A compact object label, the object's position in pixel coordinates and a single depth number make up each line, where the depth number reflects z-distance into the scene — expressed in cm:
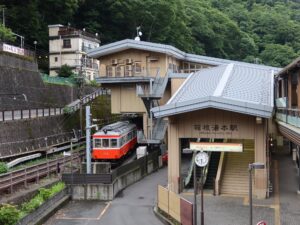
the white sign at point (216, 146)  1662
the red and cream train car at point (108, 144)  2930
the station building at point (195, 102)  2048
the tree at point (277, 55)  8038
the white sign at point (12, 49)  3751
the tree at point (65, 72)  5400
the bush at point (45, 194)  1934
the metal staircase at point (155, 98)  3139
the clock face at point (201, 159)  1463
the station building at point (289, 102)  1648
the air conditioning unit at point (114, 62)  3512
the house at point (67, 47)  5662
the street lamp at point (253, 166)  1332
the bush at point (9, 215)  1474
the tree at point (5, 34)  3947
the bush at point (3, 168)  2394
